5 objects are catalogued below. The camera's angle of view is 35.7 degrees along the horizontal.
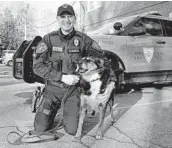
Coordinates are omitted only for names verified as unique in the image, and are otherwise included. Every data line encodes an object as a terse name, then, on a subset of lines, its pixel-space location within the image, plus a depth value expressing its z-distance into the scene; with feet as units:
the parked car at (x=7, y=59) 77.52
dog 11.17
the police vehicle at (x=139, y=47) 19.85
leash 10.45
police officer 11.32
